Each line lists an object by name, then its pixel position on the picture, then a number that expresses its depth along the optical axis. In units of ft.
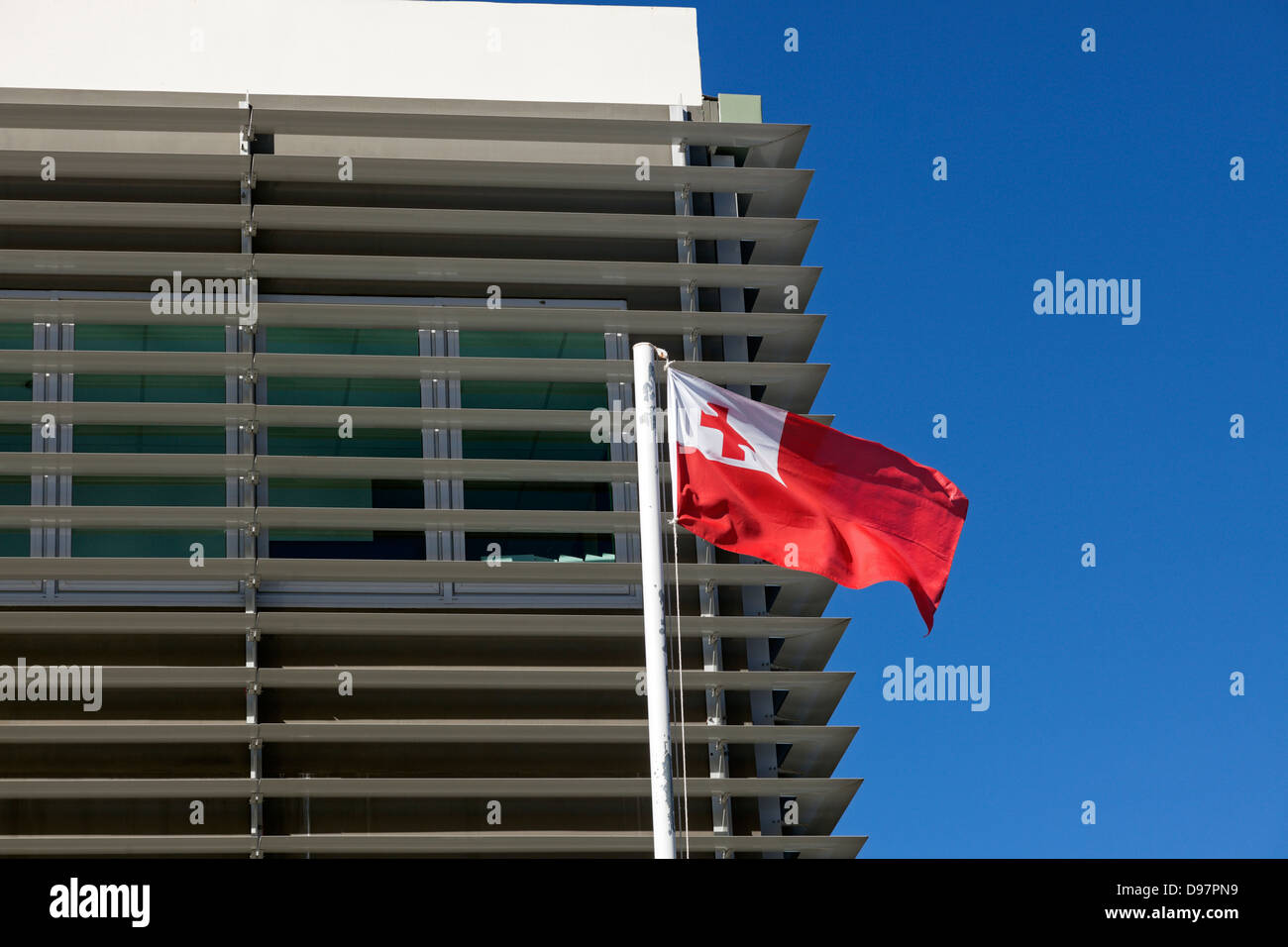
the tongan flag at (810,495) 62.34
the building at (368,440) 68.13
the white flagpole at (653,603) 55.67
